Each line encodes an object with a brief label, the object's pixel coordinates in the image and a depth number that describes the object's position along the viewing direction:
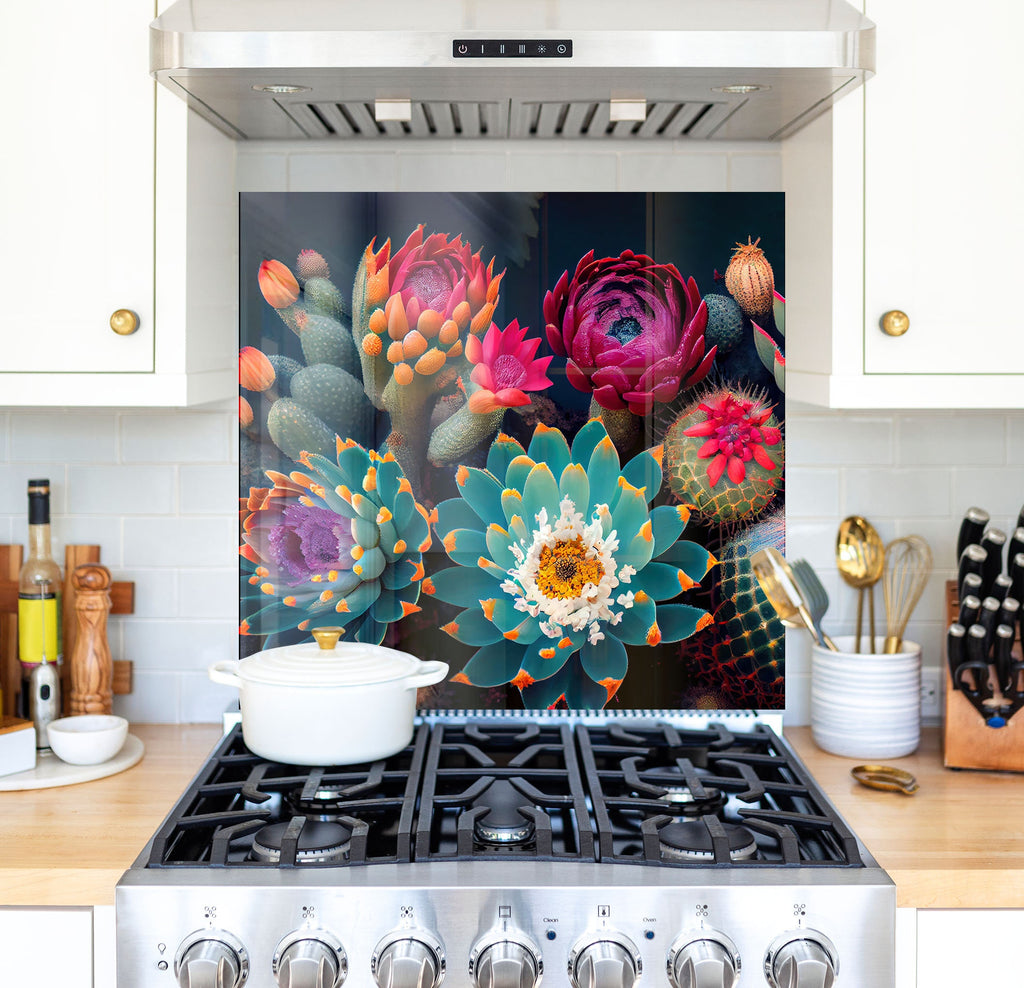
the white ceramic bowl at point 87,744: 1.81
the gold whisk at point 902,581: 2.00
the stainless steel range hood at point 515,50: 1.47
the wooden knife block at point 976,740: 1.83
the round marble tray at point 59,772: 1.74
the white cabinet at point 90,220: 1.65
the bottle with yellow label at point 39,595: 1.93
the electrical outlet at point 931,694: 2.08
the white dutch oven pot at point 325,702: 1.71
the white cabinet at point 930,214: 1.64
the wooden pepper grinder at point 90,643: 1.97
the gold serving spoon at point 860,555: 2.04
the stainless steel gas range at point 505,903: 1.39
